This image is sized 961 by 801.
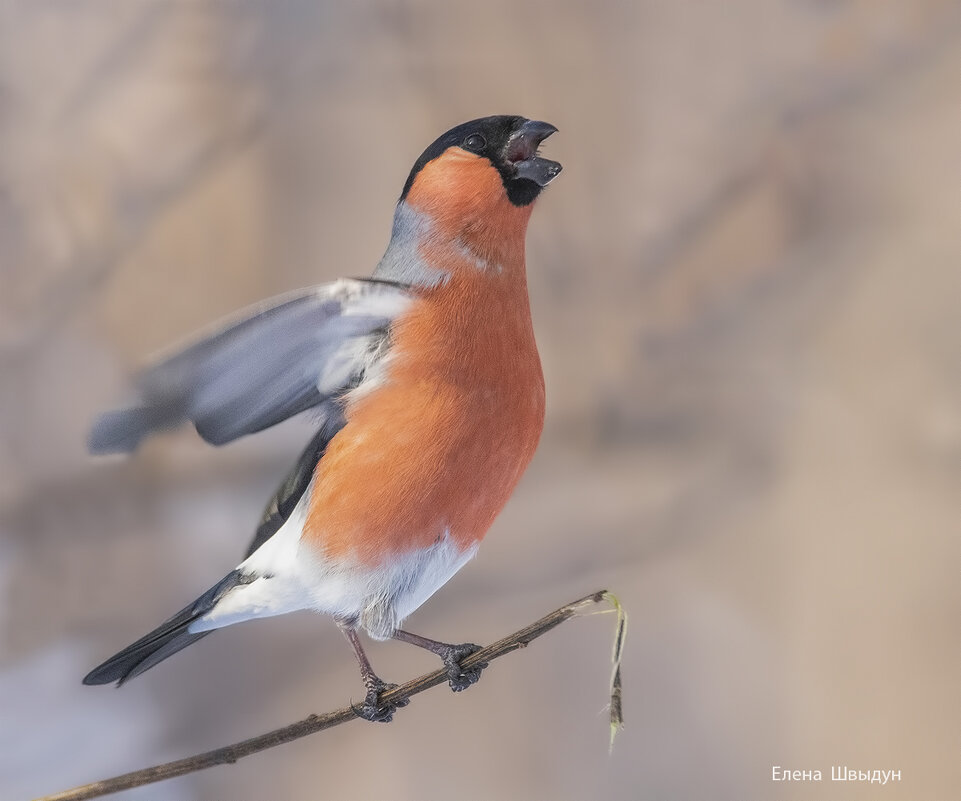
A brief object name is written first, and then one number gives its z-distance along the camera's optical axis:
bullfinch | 3.33
